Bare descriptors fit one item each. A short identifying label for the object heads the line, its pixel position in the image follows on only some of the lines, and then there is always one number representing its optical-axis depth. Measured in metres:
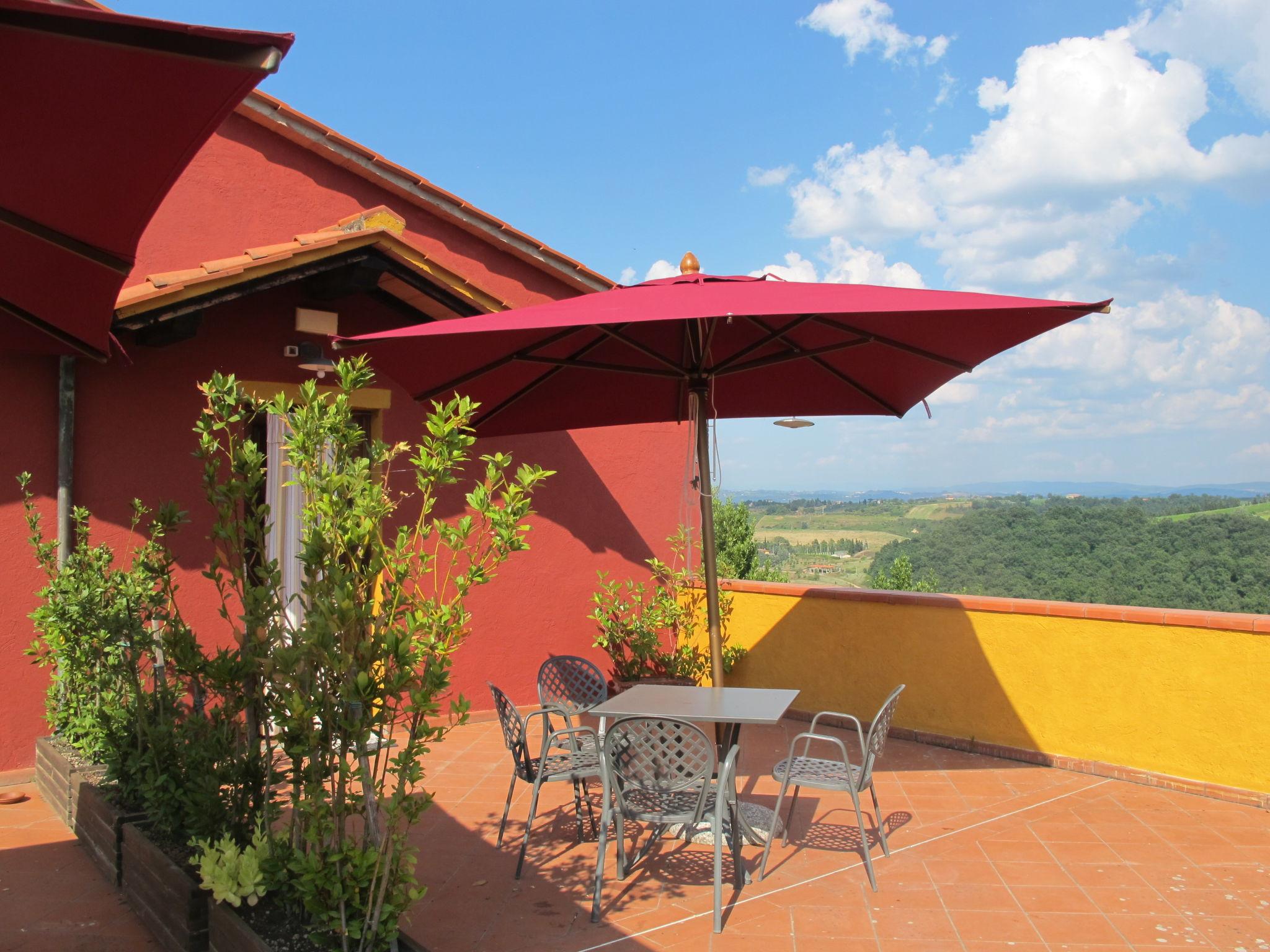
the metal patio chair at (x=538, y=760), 4.27
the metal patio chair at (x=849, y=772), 4.13
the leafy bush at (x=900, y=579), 19.41
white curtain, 6.50
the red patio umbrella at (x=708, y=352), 3.65
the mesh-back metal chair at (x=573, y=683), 5.45
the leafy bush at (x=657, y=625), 7.55
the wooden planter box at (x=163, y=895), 3.21
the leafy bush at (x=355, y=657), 2.74
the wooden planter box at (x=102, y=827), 4.00
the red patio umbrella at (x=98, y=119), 1.72
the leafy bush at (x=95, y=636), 4.59
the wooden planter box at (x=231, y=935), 2.77
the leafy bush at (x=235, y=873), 2.90
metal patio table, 4.07
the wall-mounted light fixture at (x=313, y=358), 6.50
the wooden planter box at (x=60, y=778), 4.64
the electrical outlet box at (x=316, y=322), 6.48
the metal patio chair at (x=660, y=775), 3.73
